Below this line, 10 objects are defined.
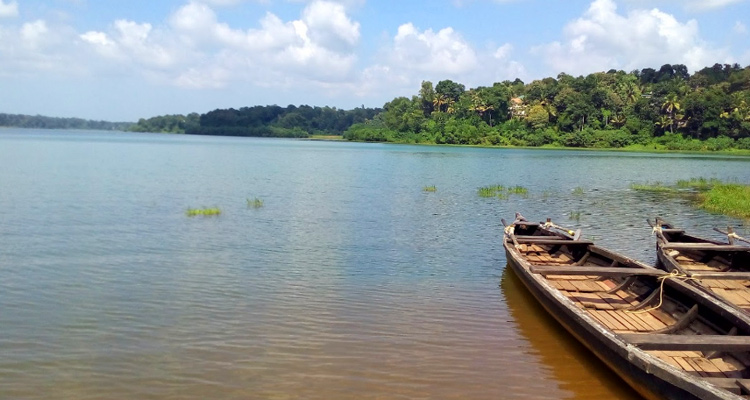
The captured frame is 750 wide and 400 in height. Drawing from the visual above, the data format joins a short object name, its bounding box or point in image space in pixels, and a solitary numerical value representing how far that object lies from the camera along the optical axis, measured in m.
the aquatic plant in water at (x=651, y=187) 34.00
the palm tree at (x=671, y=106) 92.32
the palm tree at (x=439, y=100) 124.62
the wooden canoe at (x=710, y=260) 10.71
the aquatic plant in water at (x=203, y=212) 21.61
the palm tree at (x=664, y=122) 92.94
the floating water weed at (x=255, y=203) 24.58
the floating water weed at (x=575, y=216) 22.64
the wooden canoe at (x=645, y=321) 6.24
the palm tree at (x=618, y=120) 97.31
